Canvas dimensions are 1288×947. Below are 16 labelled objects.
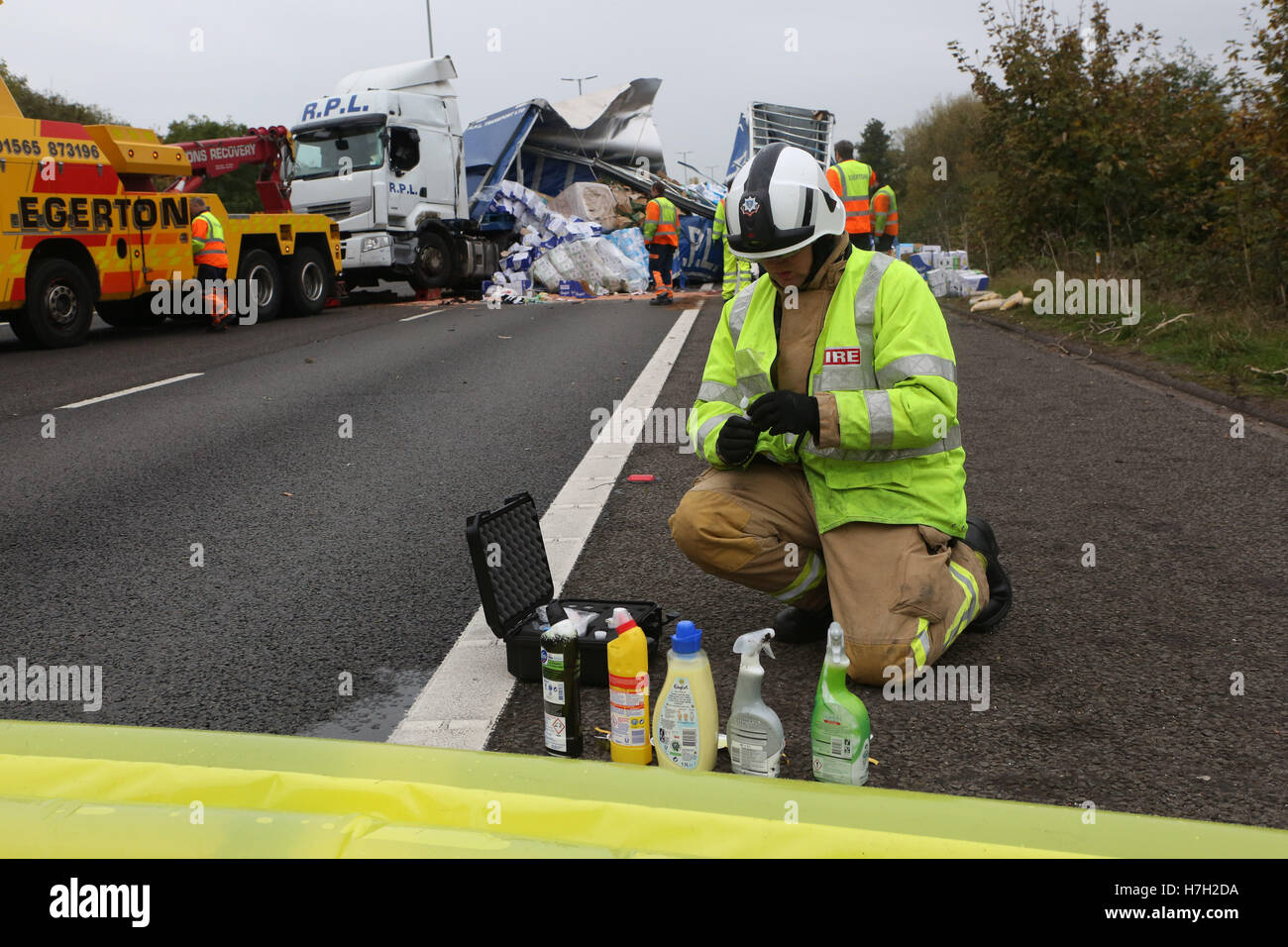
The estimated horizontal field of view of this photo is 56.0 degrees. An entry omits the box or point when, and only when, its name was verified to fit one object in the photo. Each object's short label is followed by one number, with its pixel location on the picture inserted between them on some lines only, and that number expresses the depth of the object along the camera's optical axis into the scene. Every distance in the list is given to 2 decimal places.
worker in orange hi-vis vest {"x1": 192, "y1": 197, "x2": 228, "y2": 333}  15.37
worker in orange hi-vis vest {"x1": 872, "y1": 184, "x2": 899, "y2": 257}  15.30
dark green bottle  2.85
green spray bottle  2.62
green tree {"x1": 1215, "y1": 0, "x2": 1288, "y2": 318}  10.33
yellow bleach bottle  2.85
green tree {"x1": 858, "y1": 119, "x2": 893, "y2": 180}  92.03
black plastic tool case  3.34
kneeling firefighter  3.35
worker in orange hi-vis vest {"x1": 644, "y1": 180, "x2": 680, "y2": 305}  19.92
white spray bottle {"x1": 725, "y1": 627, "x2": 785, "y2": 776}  2.67
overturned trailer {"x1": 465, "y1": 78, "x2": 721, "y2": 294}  25.11
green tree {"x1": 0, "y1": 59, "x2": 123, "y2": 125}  40.19
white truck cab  20.08
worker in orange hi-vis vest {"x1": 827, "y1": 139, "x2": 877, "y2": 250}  13.77
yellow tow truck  12.87
